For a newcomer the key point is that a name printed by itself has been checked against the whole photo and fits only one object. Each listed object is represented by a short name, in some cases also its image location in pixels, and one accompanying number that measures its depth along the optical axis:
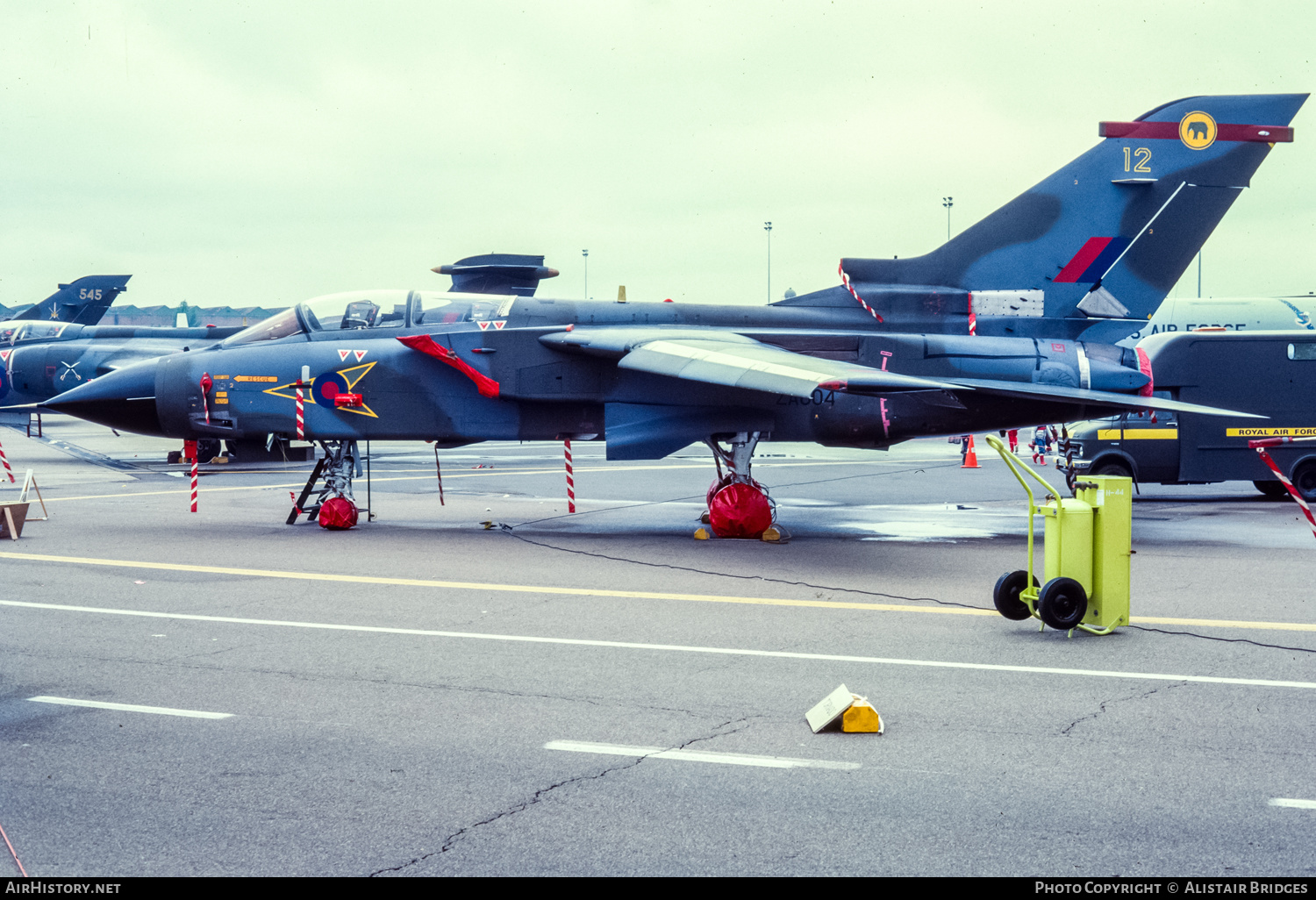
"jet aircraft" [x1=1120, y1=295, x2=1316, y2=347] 53.12
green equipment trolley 8.54
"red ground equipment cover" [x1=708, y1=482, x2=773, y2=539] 14.27
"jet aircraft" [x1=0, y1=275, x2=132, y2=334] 48.41
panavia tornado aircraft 14.45
